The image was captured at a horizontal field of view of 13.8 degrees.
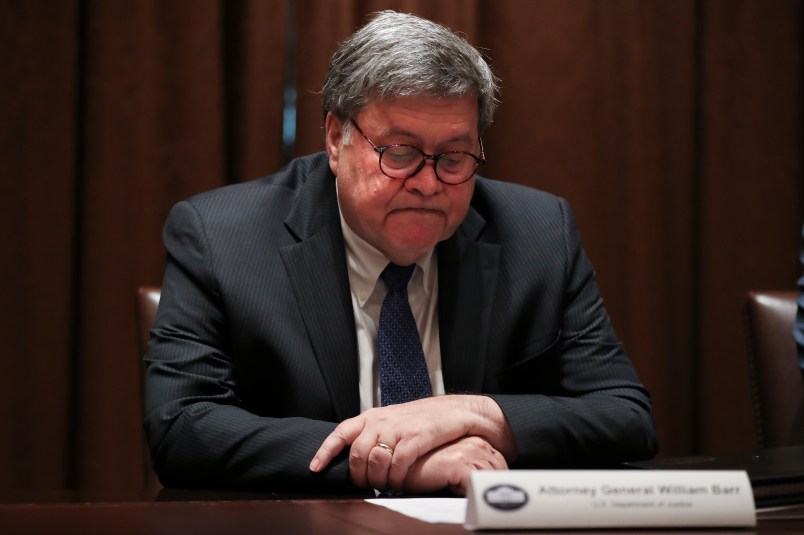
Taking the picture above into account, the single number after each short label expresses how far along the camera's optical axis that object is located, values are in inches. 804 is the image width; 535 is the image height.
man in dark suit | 162.5
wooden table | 145.7
